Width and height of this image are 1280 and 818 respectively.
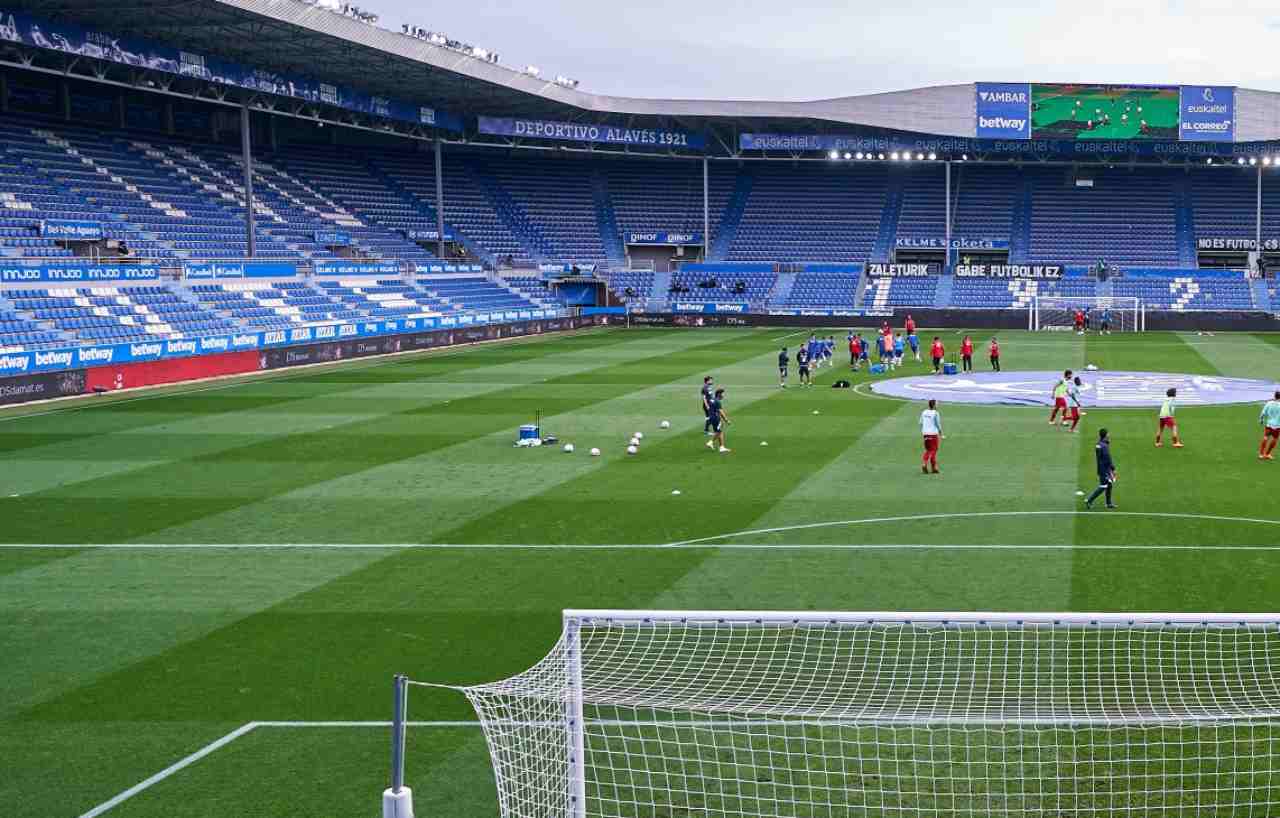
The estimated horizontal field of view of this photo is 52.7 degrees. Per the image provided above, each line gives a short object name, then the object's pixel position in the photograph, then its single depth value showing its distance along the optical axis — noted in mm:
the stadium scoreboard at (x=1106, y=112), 72750
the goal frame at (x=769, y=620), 7996
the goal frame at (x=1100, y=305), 70312
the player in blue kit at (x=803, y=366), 39781
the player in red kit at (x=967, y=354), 41781
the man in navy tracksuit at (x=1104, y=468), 19672
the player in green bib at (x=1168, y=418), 25641
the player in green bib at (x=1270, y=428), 24078
